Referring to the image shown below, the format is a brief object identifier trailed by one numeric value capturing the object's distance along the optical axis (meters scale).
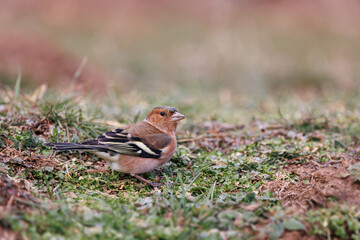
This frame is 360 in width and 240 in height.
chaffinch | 8.27
